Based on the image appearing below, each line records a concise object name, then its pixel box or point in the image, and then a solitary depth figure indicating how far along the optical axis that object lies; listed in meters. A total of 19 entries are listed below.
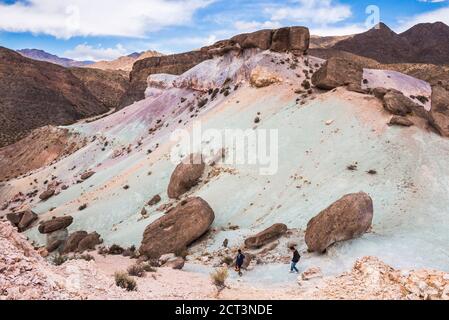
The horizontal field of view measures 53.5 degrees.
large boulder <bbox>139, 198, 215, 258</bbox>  18.61
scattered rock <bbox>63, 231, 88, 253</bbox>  22.61
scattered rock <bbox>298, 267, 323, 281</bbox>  13.15
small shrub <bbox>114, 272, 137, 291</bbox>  10.78
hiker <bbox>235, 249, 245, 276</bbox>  14.76
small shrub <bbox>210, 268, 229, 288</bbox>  12.31
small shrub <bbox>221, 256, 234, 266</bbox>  16.15
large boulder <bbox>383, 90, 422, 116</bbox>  22.45
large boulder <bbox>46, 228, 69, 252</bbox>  23.75
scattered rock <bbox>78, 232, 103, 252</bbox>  22.05
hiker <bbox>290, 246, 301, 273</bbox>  13.94
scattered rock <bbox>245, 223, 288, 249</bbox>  17.06
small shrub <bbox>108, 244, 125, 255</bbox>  20.23
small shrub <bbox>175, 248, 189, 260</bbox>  17.71
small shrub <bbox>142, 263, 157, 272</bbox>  13.41
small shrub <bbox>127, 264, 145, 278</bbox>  12.66
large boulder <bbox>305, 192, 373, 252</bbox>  14.38
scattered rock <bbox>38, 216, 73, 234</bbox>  25.58
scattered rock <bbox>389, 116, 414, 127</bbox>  21.69
